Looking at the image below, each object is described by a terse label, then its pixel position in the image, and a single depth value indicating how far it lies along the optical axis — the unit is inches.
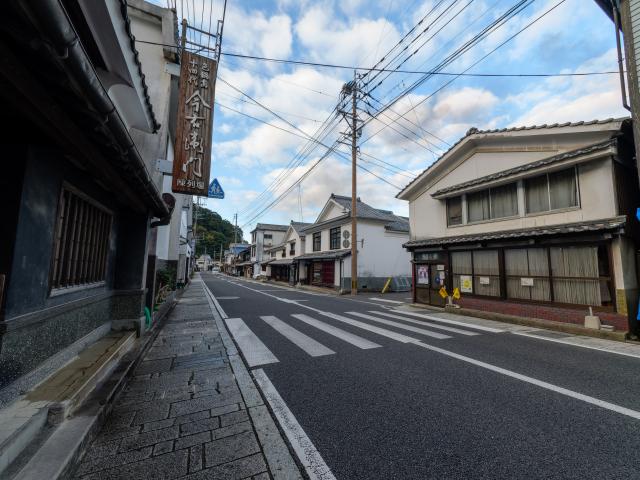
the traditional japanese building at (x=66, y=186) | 70.3
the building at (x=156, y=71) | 335.3
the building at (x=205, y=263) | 3714.3
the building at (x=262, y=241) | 1919.3
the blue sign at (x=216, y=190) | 491.8
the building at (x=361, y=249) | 952.9
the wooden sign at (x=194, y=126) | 286.4
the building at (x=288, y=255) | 1321.4
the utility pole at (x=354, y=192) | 792.9
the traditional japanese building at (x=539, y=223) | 326.6
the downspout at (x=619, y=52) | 317.7
